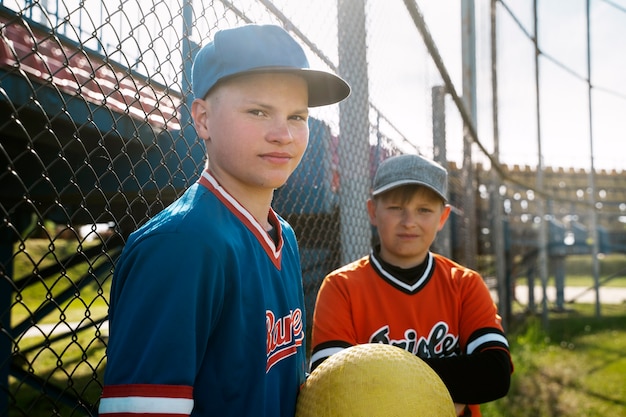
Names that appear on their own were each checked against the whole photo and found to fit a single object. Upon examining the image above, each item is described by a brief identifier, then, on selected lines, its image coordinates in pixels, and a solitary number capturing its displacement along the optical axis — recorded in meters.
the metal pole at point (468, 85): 6.03
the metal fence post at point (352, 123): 3.14
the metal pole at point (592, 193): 11.91
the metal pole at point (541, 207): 9.91
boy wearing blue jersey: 1.05
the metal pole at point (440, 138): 4.91
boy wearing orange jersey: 2.06
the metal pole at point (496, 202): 7.33
